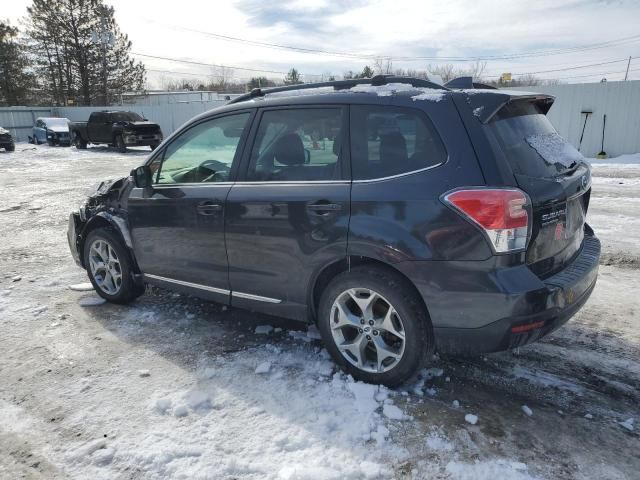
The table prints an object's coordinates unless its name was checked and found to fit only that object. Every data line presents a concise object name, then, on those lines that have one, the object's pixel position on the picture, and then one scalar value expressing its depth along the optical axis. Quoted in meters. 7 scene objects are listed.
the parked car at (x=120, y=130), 21.28
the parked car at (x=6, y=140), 22.81
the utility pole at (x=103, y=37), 41.50
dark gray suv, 2.59
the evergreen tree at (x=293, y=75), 55.62
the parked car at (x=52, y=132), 26.36
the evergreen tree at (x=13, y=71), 39.91
